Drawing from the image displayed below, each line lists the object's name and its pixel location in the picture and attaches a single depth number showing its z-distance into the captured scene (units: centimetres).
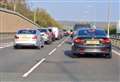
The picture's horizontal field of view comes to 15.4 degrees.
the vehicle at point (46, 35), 4164
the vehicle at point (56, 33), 5699
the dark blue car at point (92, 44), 2212
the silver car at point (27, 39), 3102
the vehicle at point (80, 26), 4547
